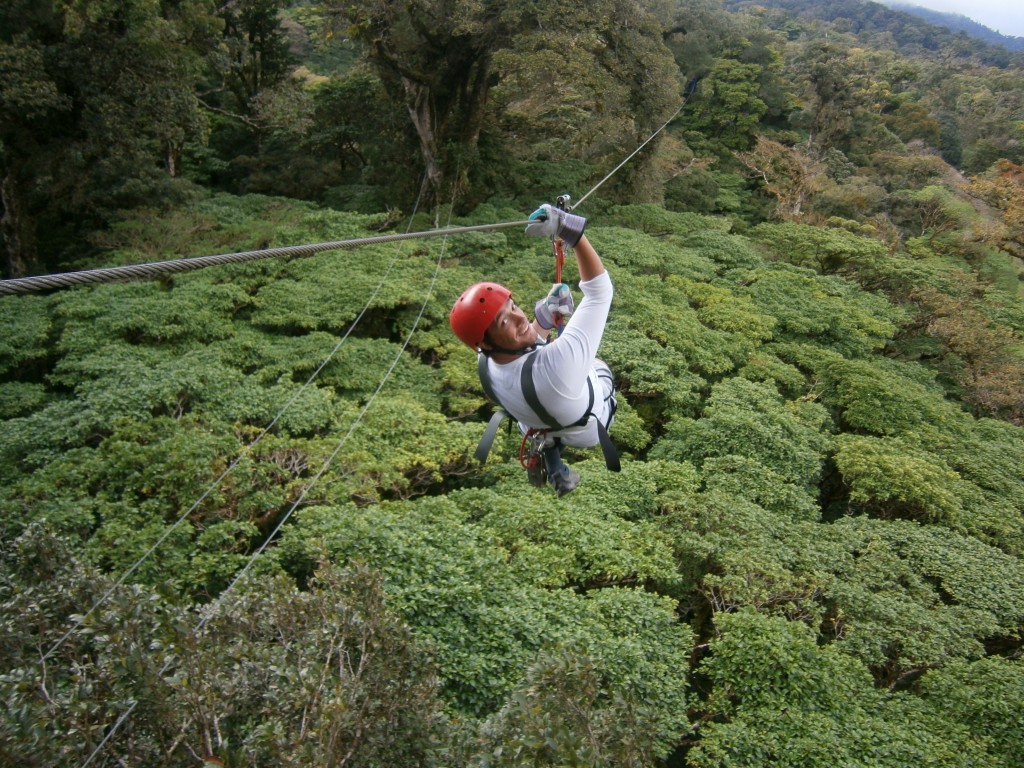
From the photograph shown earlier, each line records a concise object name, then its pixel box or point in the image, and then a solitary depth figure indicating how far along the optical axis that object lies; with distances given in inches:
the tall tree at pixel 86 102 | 369.1
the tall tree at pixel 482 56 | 463.8
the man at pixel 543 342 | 104.2
